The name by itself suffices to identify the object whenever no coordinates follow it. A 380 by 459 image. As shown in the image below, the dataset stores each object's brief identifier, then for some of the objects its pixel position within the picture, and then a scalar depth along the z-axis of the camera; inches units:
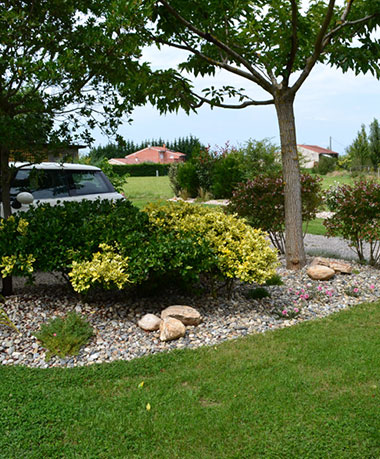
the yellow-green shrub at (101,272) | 174.9
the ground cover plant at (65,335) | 163.2
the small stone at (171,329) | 171.6
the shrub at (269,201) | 306.8
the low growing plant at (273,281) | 241.1
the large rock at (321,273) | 249.4
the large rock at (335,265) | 264.9
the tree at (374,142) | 1378.0
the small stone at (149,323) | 178.9
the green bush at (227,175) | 683.4
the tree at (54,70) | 194.5
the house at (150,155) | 3152.1
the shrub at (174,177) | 823.1
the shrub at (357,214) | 271.0
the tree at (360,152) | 1368.1
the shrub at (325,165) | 1578.5
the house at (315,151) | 2690.9
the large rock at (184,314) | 181.9
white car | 264.2
